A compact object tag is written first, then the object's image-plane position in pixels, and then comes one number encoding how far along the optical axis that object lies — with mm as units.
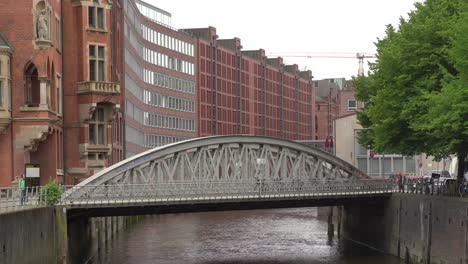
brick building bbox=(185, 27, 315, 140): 158000
